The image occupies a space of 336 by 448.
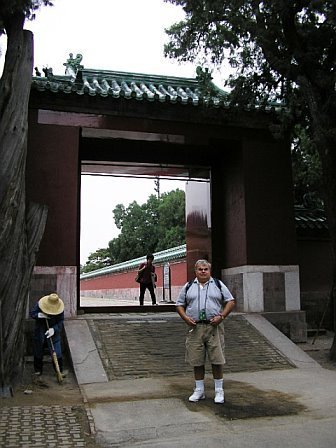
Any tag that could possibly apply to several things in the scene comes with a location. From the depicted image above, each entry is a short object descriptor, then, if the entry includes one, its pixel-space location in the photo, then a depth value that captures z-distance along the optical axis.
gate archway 9.09
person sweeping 6.80
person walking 12.95
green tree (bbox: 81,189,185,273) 31.75
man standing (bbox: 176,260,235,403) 5.30
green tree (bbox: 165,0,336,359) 7.65
